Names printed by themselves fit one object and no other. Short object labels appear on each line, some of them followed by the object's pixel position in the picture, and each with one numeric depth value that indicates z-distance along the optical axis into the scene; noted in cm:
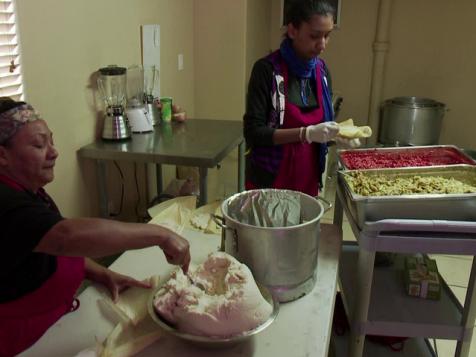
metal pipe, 388
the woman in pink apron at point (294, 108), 175
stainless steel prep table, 214
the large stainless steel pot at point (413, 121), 361
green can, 280
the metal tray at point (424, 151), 174
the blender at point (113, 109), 226
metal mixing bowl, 90
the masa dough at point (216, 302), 91
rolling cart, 132
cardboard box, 159
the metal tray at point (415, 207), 131
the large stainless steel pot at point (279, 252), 104
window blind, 163
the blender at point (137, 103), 247
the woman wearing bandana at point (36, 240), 82
